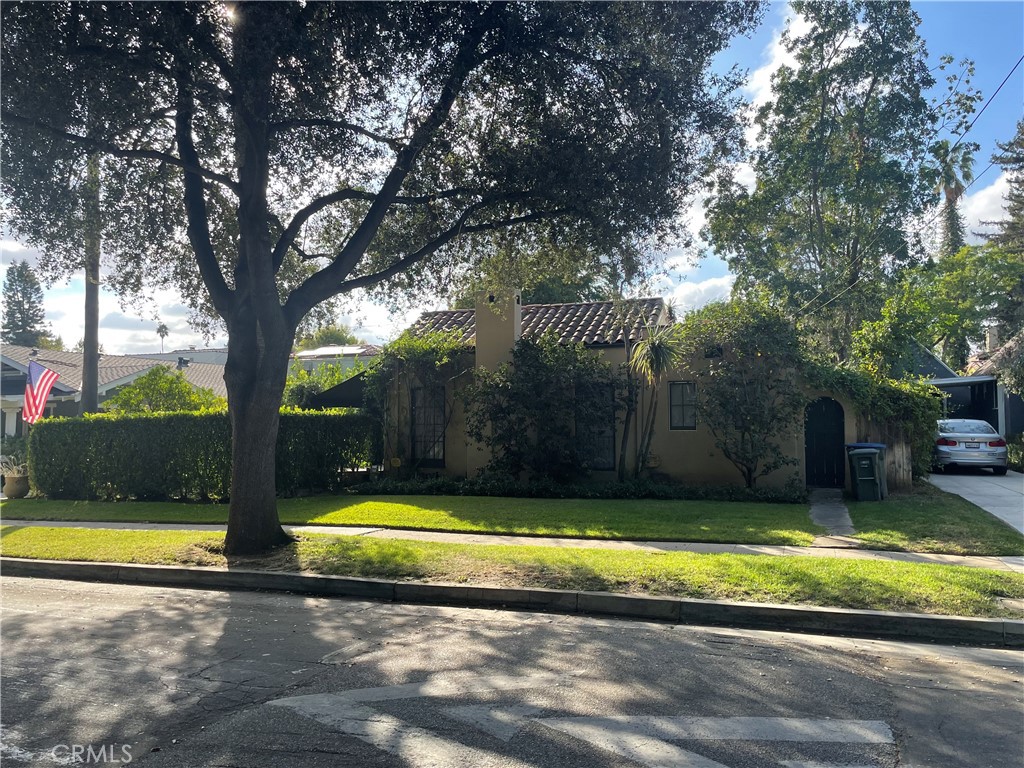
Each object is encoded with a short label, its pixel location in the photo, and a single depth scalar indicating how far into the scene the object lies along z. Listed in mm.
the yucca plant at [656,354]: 15867
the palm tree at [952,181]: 26203
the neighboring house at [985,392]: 24886
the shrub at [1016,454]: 21328
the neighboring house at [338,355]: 38062
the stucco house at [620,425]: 16109
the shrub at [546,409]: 16203
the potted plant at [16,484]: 18750
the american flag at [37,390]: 19969
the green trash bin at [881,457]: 14320
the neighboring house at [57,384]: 31645
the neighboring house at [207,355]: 65500
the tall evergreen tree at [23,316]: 69394
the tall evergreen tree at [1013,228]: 34219
